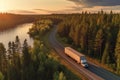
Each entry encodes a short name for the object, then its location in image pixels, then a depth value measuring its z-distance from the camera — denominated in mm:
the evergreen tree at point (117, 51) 35589
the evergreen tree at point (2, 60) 31229
